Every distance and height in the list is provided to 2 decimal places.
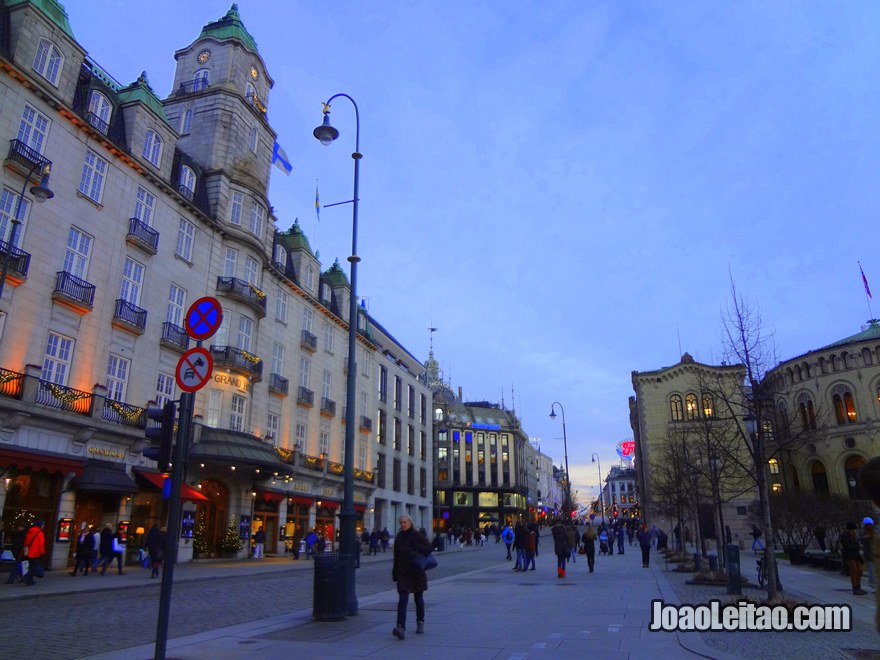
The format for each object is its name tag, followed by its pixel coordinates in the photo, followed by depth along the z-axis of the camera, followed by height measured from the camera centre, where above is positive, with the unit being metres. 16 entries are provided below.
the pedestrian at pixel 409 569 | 9.90 -0.71
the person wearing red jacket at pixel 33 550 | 17.19 -0.66
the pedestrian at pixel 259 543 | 32.31 -0.95
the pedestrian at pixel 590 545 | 23.30 -0.81
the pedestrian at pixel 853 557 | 15.45 -0.86
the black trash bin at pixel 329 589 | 11.10 -1.13
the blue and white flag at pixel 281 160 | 36.22 +20.83
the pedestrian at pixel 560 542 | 21.34 -0.66
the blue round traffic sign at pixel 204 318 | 8.47 +2.71
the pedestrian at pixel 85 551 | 20.45 -0.82
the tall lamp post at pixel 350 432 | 12.16 +1.94
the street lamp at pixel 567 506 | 49.69 +1.28
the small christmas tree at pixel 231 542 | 31.27 -0.86
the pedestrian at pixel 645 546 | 25.67 -0.94
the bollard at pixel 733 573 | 14.24 -1.13
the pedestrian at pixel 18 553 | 17.41 -0.75
